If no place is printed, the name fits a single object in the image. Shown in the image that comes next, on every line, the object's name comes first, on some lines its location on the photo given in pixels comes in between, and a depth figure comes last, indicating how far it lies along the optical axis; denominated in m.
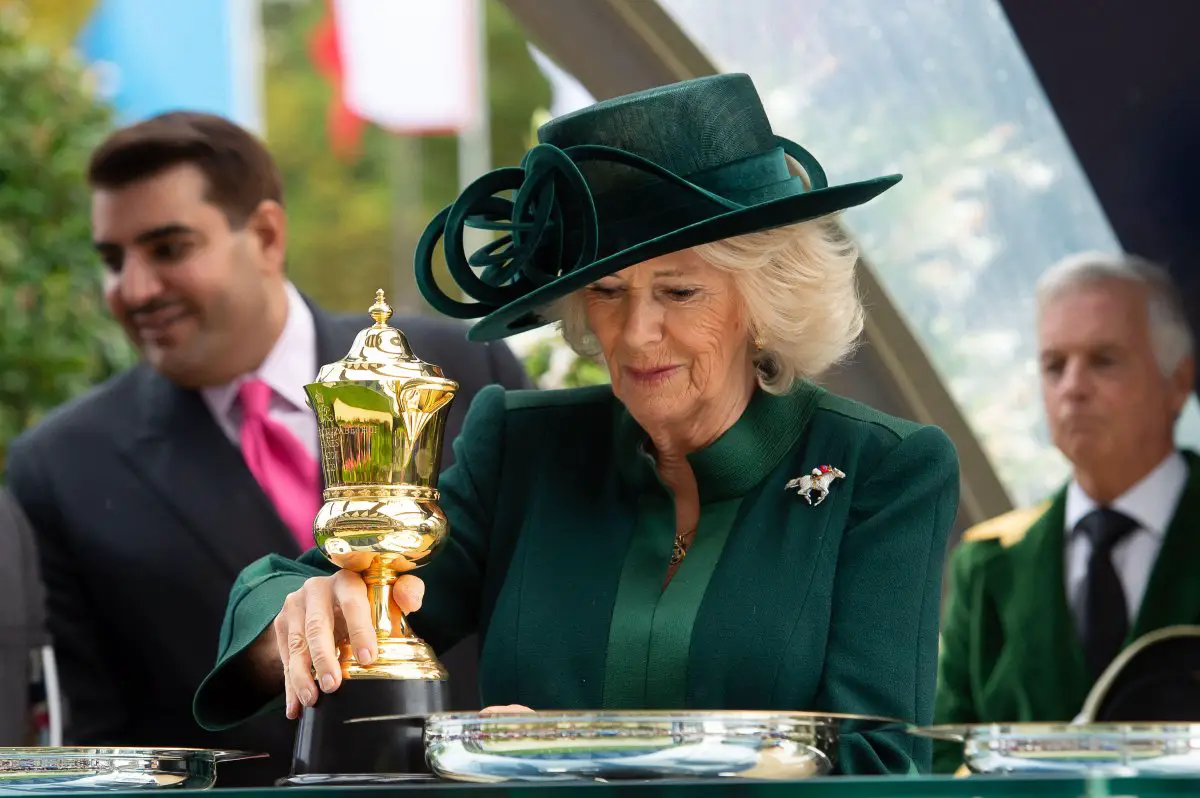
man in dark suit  7.01
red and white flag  26.77
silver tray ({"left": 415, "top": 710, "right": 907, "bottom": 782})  2.74
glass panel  8.39
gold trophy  3.56
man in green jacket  7.45
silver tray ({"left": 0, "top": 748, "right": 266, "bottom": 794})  3.14
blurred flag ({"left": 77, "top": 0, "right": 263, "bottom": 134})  19.33
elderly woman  4.11
